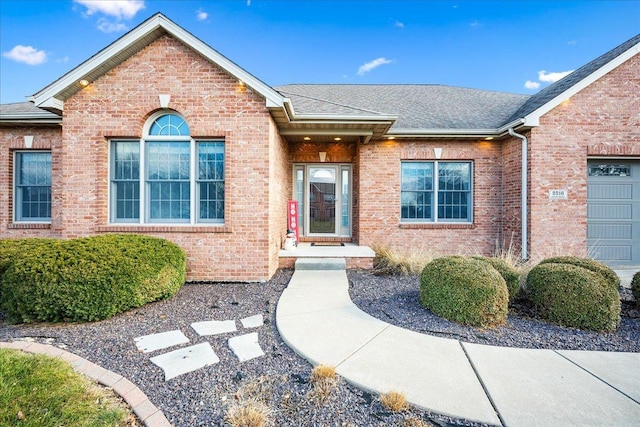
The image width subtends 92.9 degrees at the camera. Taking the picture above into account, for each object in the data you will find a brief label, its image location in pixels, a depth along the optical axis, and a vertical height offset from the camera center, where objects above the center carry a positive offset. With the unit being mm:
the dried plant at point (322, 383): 2444 -1480
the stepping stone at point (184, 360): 2918 -1541
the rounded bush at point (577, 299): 3879 -1167
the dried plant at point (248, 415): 2131 -1491
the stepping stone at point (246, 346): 3229 -1539
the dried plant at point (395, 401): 2305 -1473
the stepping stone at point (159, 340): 3422 -1545
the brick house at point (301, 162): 6172 +1200
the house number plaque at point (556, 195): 7648 +407
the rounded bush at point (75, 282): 4043 -1001
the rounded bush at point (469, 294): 3924 -1113
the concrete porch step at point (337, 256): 7336 -1138
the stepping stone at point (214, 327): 3828 -1538
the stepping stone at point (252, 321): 4074 -1541
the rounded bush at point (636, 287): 4527 -1154
